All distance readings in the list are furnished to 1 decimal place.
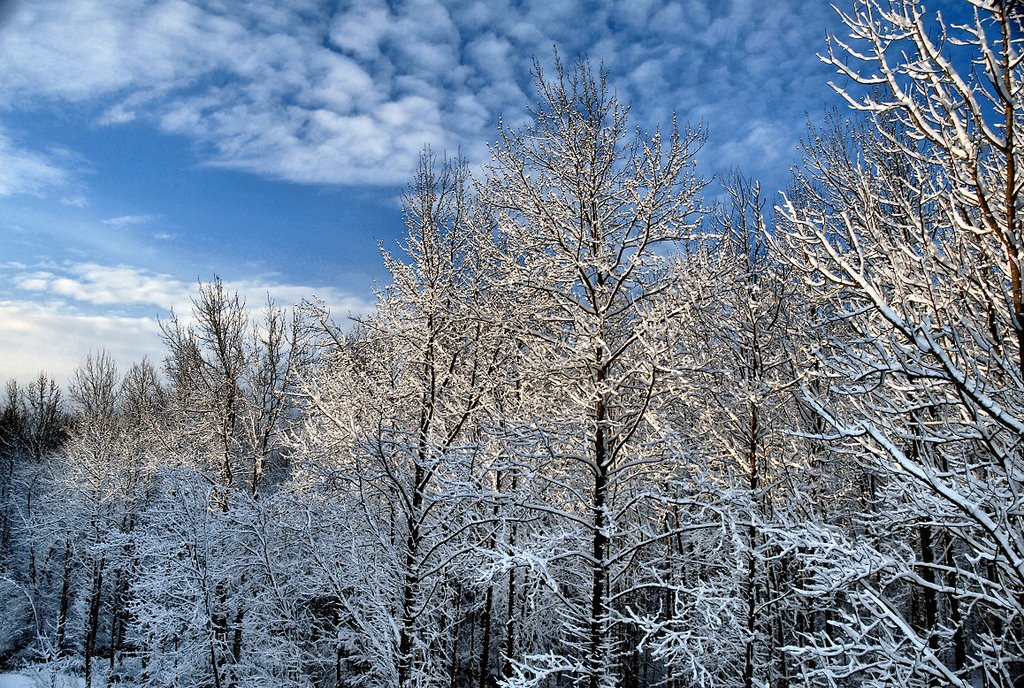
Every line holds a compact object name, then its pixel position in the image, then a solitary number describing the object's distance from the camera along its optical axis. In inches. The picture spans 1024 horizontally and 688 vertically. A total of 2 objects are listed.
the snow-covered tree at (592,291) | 295.4
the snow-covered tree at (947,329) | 151.8
